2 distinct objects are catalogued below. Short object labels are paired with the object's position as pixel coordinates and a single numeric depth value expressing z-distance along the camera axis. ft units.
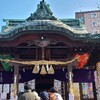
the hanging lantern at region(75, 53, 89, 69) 22.41
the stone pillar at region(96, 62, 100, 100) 22.01
